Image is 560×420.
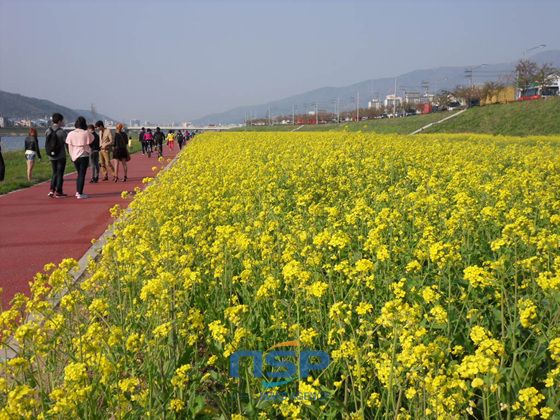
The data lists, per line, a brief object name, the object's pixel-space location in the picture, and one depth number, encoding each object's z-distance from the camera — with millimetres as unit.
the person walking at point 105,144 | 12434
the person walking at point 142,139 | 23816
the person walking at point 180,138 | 32125
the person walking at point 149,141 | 23203
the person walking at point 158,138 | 21969
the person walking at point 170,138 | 29061
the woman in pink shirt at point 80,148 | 9461
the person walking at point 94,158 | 12393
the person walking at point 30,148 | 12133
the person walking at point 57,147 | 9148
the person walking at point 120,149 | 12046
